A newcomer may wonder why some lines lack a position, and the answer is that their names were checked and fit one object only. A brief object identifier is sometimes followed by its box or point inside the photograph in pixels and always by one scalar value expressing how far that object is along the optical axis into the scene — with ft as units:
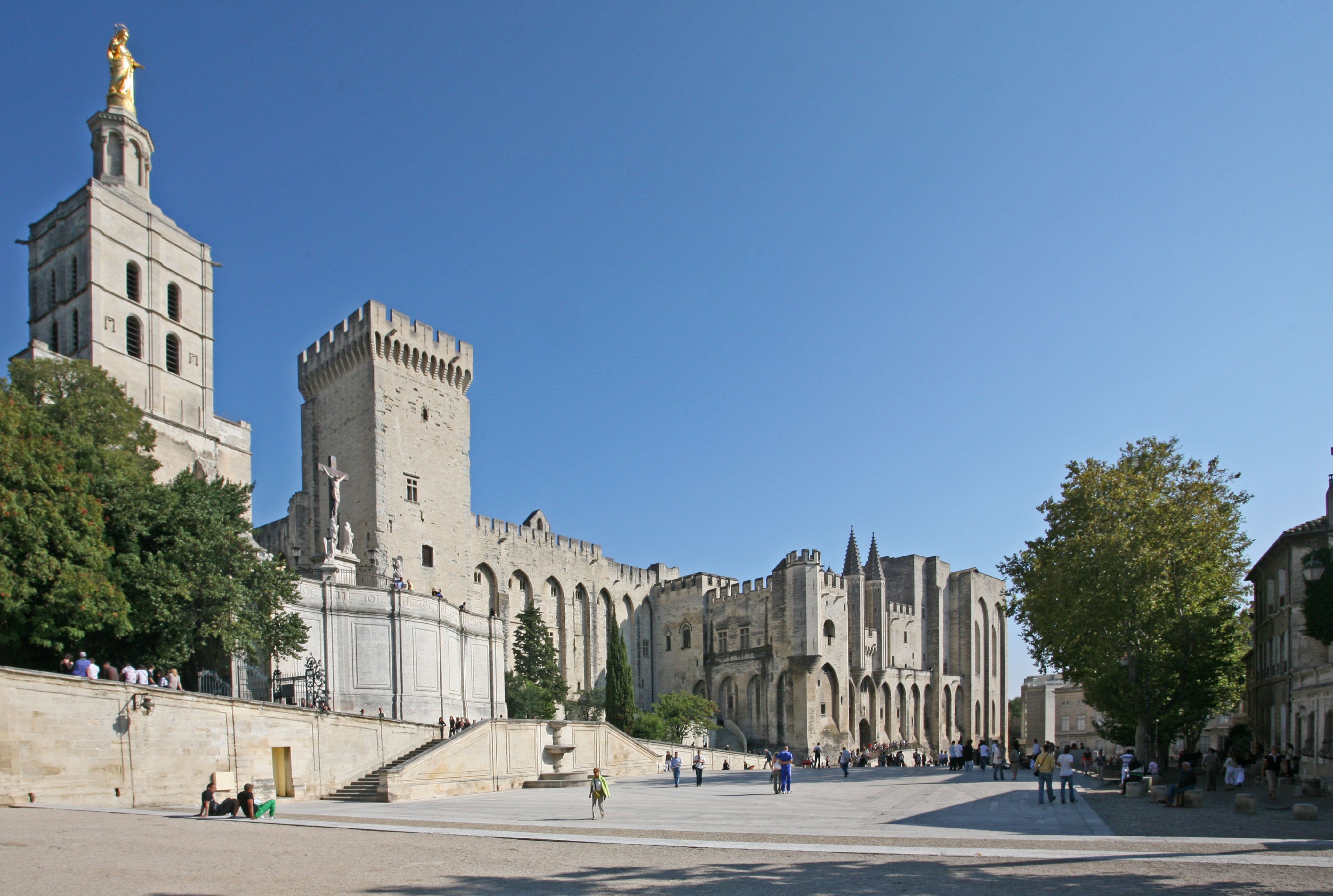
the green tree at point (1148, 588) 88.94
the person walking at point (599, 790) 53.36
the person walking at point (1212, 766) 71.31
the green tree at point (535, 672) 127.03
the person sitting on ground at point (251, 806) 52.42
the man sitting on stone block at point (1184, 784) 59.57
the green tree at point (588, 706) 145.18
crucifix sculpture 92.79
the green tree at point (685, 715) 149.28
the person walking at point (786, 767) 73.26
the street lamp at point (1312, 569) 71.87
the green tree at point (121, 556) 61.16
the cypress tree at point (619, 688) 140.97
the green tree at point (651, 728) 144.15
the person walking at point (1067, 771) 63.26
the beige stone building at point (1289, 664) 74.85
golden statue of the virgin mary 129.59
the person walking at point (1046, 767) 61.52
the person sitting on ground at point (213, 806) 51.98
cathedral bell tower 117.39
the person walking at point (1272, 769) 61.05
